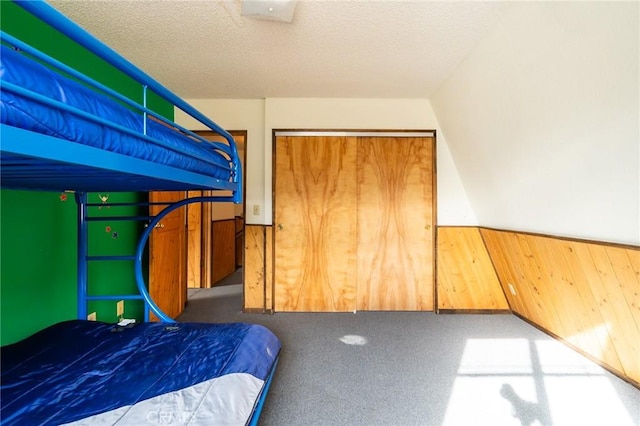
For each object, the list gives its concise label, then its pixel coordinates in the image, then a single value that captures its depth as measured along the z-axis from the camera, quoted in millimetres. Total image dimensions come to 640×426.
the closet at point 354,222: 3080
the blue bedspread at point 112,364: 1074
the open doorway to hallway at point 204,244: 4082
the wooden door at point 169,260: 2594
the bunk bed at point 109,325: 692
